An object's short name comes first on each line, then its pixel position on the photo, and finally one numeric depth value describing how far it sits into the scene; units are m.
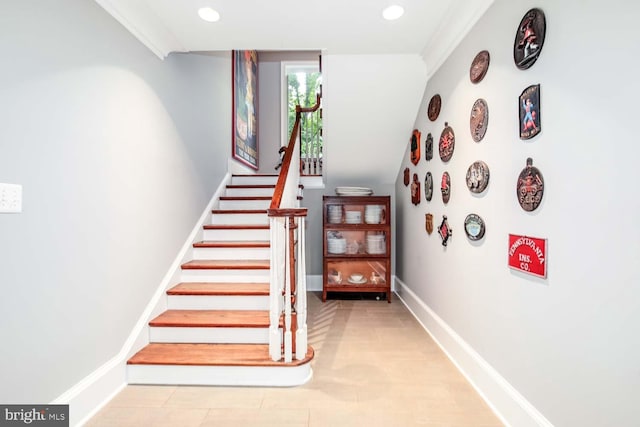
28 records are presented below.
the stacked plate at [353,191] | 3.98
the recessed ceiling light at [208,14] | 2.10
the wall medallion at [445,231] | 2.46
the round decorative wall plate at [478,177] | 1.87
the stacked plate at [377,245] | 3.89
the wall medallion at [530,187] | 1.42
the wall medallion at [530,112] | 1.42
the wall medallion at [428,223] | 2.87
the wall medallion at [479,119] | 1.88
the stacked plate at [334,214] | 3.95
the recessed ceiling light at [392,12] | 2.09
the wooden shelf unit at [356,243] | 3.84
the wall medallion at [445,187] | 2.44
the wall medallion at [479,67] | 1.88
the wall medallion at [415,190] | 3.29
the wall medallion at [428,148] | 2.86
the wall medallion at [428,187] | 2.86
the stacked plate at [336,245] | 3.89
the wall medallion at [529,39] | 1.40
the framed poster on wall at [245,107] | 4.51
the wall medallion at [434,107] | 2.67
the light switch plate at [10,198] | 1.27
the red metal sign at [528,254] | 1.40
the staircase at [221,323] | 2.01
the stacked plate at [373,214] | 3.93
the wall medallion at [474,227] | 1.93
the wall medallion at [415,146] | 3.26
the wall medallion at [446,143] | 2.36
